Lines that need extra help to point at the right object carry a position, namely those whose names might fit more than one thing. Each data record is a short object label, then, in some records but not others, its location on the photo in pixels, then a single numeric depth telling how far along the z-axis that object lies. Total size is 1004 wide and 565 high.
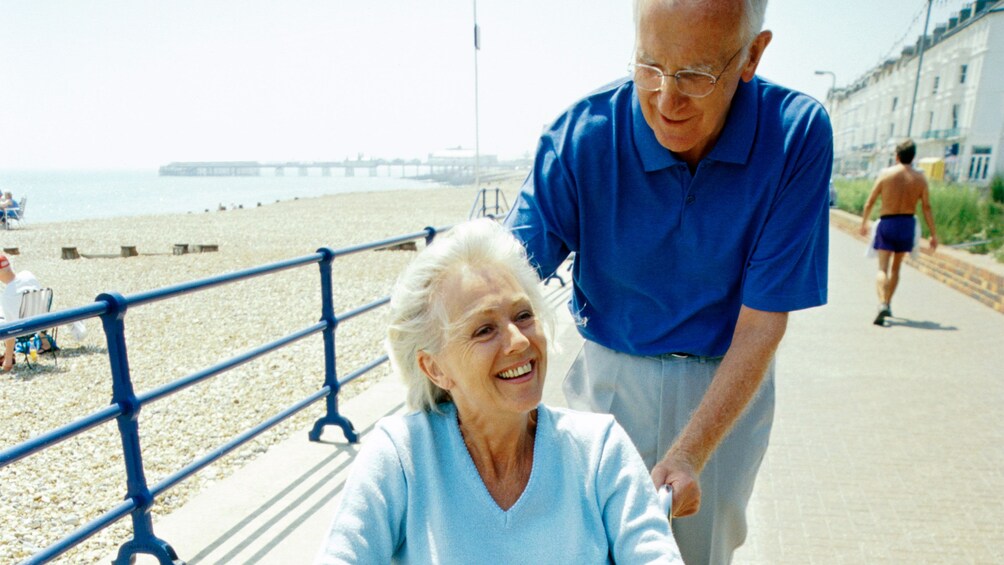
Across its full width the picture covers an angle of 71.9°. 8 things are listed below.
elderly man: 1.37
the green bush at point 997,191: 12.88
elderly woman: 1.31
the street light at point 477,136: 11.31
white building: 47.31
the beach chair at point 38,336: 6.94
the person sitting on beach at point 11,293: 6.91
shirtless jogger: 6.77
